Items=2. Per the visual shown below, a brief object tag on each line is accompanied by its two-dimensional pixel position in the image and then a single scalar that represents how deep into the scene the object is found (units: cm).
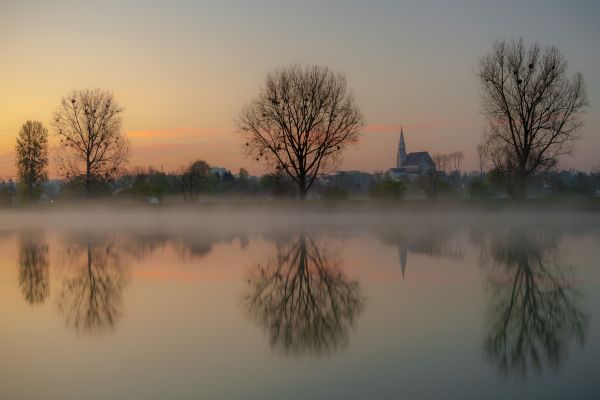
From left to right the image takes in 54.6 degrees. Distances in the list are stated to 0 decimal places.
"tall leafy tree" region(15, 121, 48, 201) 5012
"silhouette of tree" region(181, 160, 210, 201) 5705
